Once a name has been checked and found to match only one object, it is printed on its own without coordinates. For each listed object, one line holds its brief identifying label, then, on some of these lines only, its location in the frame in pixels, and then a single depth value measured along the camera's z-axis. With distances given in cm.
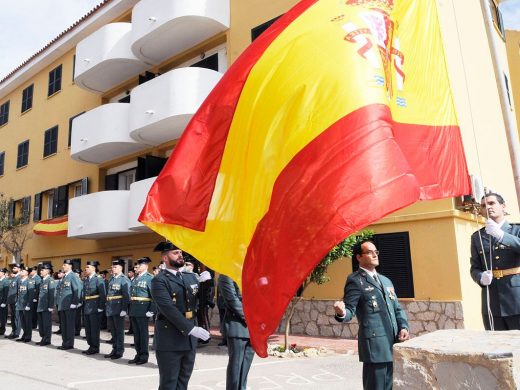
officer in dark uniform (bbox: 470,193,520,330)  436
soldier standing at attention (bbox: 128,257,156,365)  884
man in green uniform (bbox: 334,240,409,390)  407
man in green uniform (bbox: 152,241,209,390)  463
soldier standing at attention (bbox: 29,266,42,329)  1304
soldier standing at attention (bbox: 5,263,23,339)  1338
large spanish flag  291
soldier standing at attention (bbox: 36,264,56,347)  1185
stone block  232
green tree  948
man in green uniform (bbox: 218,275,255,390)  511
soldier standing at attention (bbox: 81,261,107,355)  1027
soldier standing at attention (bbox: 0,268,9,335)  1418
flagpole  394
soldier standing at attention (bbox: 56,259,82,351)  1094
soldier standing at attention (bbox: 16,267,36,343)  1259
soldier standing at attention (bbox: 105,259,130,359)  949
